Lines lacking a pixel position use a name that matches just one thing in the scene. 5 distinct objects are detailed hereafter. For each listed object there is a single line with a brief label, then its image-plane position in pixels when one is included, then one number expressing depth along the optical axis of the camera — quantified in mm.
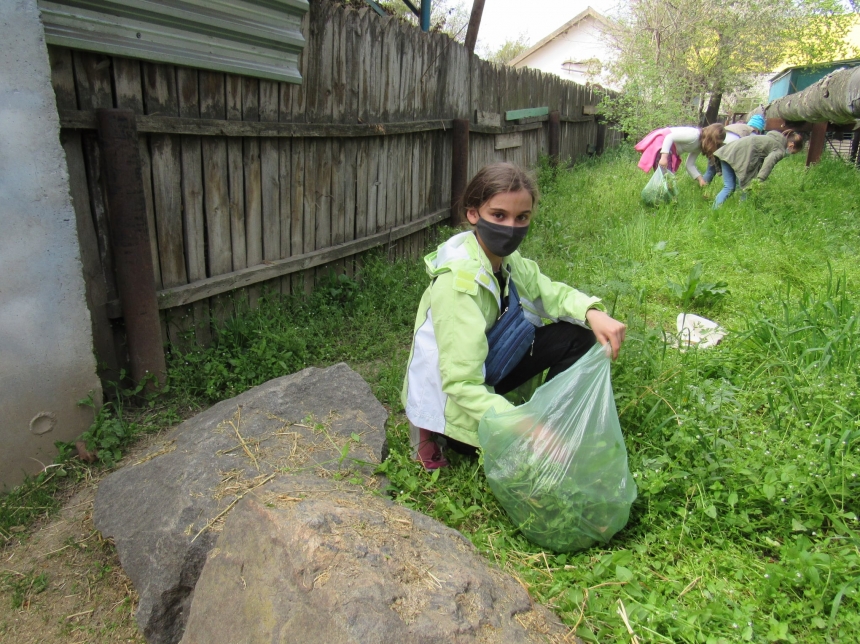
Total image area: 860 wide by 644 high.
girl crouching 2287
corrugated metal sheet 2795
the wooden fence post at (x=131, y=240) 3000
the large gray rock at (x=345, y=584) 1636
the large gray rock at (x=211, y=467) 2184
